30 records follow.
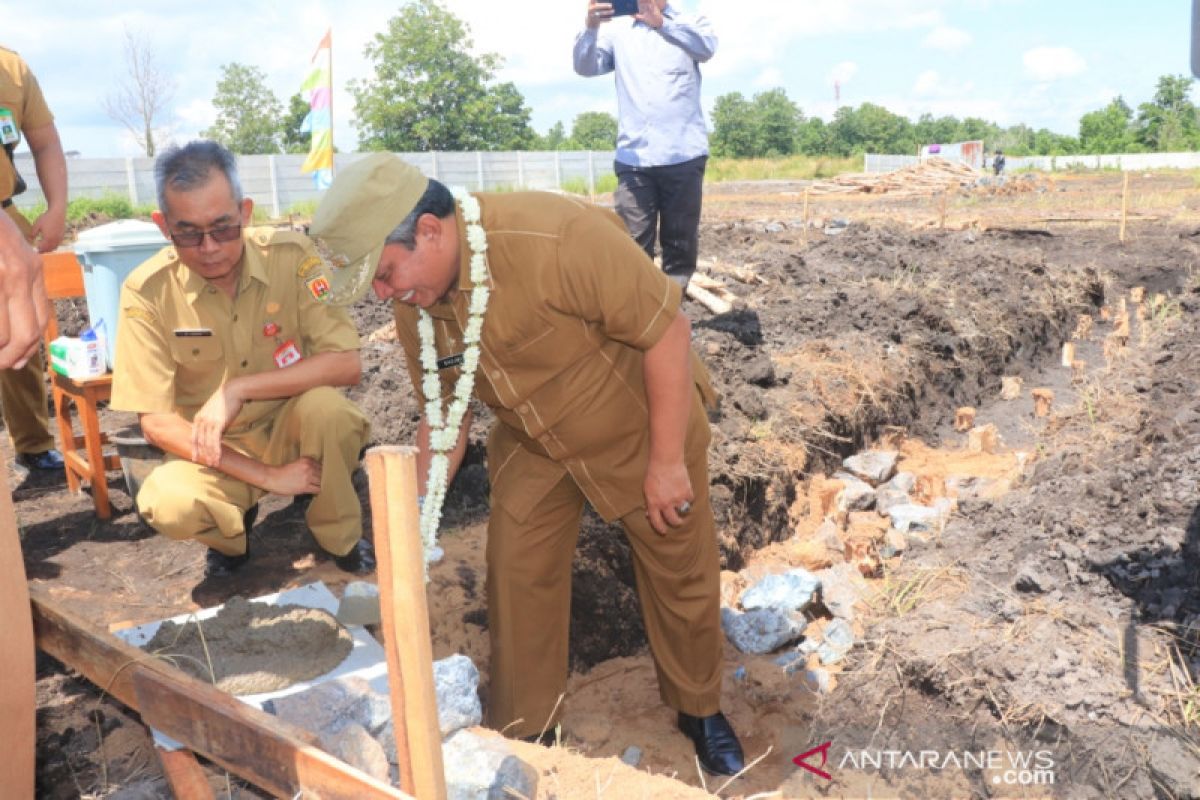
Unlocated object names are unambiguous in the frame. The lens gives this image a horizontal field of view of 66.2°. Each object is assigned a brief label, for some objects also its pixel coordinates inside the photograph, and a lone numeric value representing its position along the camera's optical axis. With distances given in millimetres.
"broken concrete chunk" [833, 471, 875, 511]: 5352
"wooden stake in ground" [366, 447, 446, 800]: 1438
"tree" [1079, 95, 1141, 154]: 54375
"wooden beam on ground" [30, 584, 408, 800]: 1674
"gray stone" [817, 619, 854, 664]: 3881
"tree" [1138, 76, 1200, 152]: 50031
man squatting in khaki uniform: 3170
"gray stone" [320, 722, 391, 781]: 2104
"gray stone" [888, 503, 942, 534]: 4875
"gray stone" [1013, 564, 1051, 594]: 3455
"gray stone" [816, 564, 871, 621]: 4172
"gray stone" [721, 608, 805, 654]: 3990
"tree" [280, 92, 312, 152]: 49562
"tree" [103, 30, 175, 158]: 30125
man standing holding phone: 5387
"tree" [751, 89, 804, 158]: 63934
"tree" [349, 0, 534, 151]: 47625
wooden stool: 4070
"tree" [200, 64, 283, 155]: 47438
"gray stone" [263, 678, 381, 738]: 2359
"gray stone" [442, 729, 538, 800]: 2186
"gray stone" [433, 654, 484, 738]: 2508
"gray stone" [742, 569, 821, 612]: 4156
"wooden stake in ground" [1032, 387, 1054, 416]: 6953
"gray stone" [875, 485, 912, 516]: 5316
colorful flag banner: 11406
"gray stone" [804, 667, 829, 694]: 3705
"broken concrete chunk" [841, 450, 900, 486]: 5723
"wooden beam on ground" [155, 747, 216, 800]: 2064
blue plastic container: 4043
